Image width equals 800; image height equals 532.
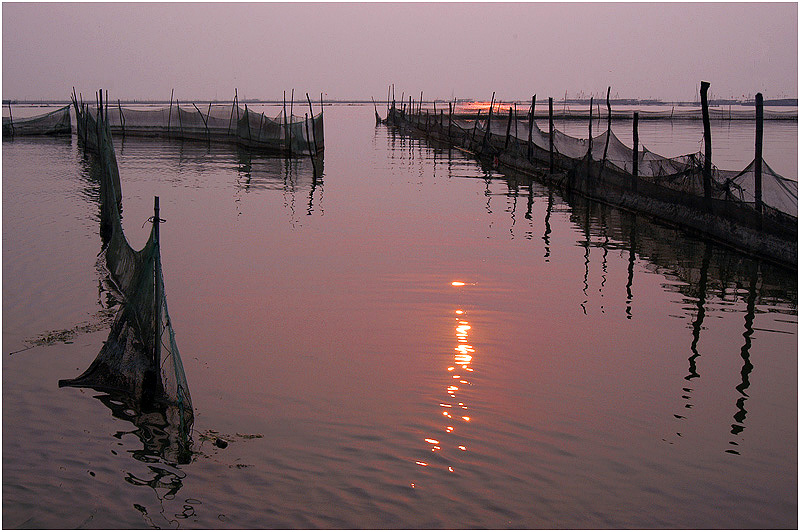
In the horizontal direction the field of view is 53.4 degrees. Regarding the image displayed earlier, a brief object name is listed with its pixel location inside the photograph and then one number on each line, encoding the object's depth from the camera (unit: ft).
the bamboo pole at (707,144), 44.98
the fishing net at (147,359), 20.06
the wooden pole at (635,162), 55.77
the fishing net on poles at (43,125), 138.31
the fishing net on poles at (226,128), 101.40
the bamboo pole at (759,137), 40.78
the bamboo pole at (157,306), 20.24
